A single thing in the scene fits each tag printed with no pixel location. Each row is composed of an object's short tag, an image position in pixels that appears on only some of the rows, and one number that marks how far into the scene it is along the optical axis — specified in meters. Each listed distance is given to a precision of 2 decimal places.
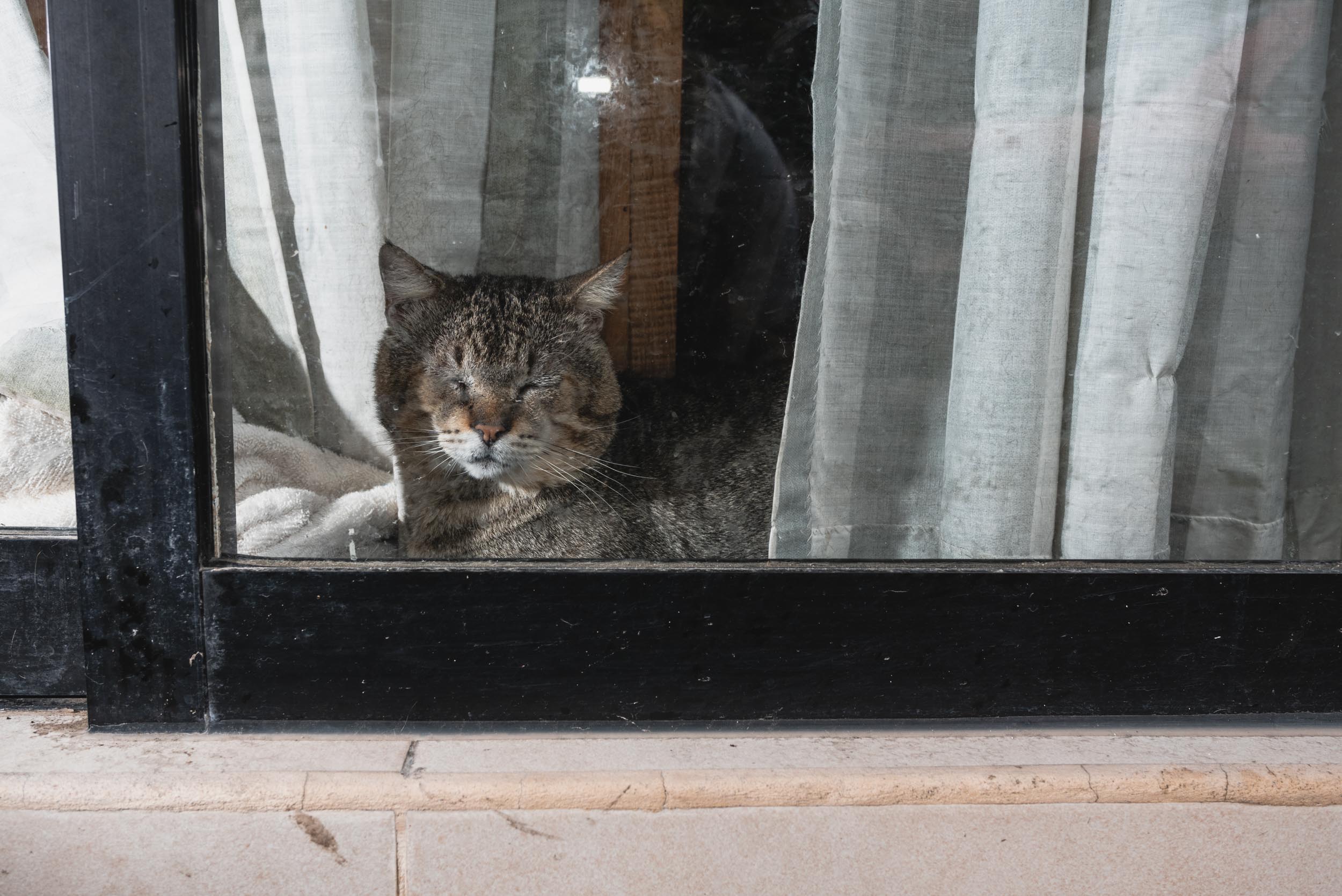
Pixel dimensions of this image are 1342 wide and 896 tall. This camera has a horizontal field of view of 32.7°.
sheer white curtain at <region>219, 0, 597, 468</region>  1.10
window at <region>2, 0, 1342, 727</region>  1.05
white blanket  1.10
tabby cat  1.17
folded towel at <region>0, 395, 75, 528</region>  1.10
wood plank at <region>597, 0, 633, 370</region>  1.16
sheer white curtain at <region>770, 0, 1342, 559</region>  1.09
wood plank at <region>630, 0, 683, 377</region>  1.17
